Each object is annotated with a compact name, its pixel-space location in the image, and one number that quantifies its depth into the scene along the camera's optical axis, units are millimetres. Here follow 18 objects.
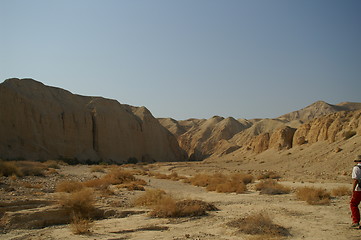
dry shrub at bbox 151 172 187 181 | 25066
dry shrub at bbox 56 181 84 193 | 13414
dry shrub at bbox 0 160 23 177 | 20038
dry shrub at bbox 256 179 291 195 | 14617
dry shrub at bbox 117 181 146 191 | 16356
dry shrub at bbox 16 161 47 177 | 21703
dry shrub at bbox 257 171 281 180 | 22984
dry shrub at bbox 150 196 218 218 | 9693
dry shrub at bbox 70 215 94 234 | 7836
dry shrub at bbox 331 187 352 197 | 13008
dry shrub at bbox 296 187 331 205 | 11125
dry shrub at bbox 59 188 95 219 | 9664
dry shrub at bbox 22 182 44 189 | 14758
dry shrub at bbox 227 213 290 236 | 7438
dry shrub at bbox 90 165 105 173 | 31077
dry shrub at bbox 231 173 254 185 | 20412
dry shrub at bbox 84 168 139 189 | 17039
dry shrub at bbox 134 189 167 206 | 11580
